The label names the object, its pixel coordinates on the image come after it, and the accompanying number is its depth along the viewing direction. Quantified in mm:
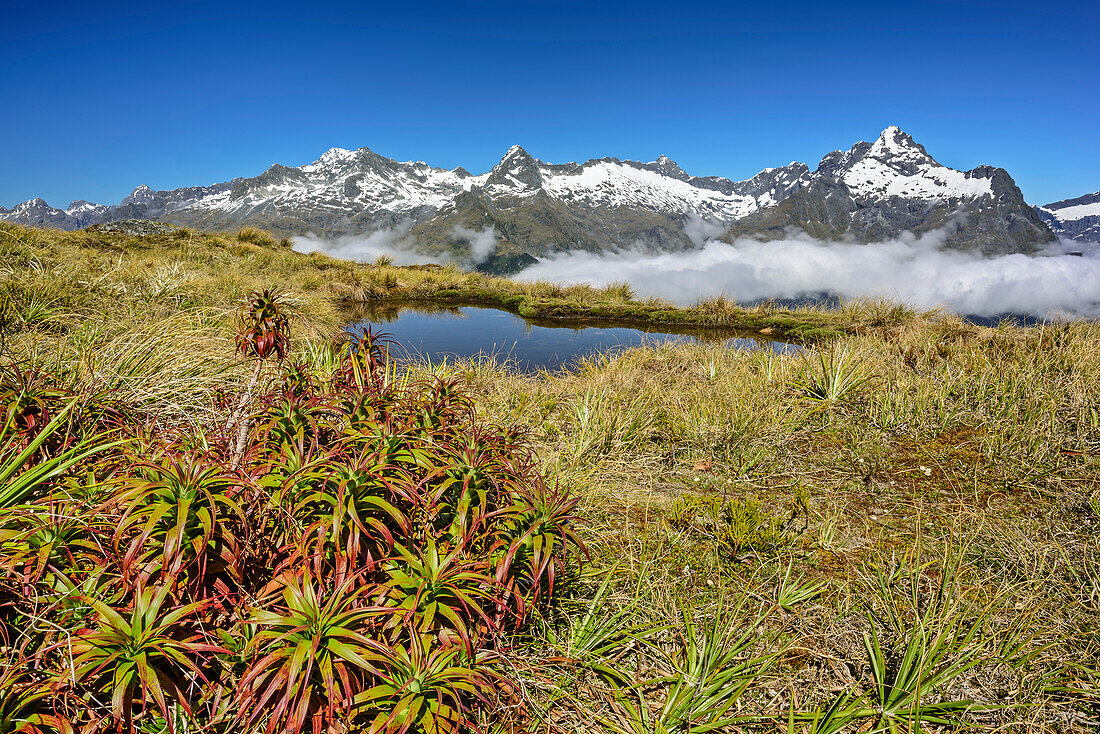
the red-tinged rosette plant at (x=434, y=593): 1266
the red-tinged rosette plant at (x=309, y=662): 1060
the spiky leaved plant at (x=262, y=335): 2209
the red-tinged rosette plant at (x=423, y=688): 1123
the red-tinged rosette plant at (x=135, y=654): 1068
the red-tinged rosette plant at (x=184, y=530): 1206
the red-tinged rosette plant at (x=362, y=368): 2381
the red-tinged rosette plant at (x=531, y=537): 1470
